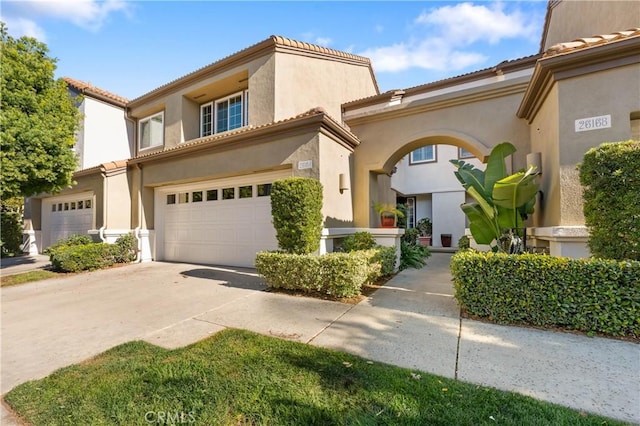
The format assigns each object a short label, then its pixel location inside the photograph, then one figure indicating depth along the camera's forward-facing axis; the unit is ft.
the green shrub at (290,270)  20.21
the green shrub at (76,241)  34.83
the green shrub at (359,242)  26.86
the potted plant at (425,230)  60.18
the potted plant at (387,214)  30.81
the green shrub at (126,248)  35.06
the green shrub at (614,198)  13.05
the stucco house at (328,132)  17.03
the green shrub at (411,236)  54.75
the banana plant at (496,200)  17.66
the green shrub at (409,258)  32.04
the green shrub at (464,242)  35.79
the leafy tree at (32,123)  25.15
